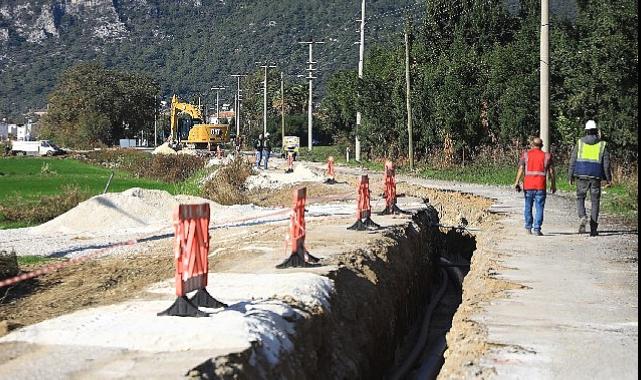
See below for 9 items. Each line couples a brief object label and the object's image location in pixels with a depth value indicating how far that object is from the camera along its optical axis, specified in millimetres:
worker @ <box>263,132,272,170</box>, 48750
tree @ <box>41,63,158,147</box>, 124688
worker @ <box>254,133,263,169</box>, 49219
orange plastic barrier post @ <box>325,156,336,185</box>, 37803
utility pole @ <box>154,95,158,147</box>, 138375
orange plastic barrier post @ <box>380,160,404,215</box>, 21889
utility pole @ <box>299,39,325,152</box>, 75062
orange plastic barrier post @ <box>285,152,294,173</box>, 46194
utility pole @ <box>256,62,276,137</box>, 87675
